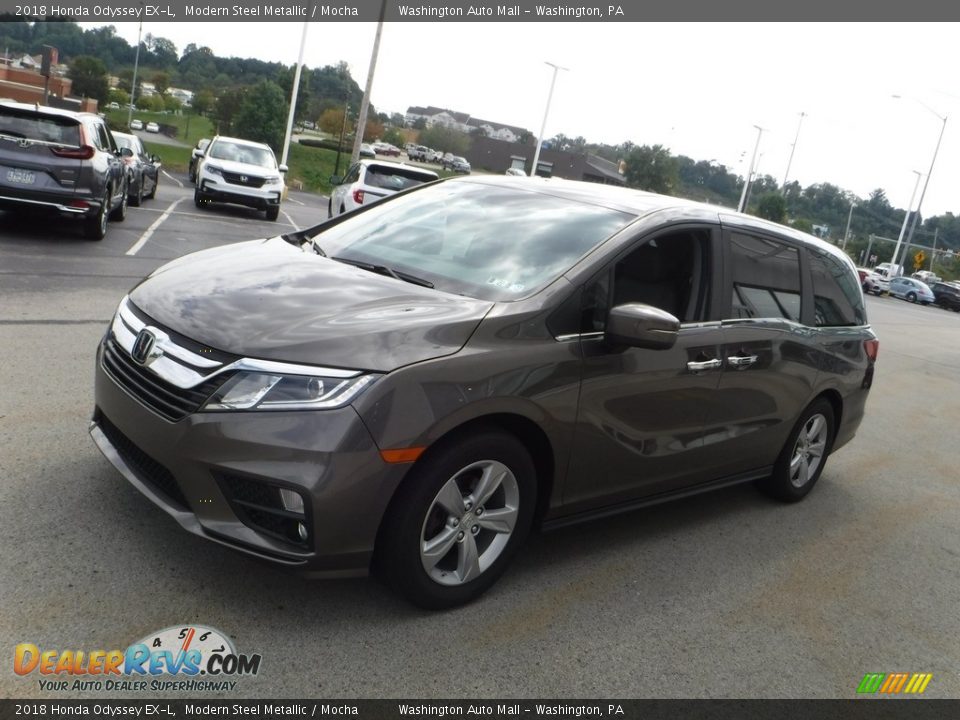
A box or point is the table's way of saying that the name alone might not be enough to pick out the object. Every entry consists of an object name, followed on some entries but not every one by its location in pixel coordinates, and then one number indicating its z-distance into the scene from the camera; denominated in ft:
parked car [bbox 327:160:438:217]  61.82
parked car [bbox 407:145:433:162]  303.27
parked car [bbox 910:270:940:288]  202.59
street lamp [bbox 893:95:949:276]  202.78
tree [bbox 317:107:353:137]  259.80
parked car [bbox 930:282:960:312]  155.53
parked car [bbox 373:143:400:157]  280.59
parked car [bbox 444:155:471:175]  256.11
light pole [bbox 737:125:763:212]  186.03
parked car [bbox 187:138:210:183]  80.96
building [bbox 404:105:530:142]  524.93
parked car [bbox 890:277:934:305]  156.97
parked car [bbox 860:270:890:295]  159.43
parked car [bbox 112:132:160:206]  53.47
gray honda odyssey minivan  10.27
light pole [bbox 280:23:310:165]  123.75
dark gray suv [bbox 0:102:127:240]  35.96
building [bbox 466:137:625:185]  263.29
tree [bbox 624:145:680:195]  244.42
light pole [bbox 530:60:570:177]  189.78
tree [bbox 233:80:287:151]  194.18
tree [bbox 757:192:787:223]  225.39
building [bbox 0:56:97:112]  186.19
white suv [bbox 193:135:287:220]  66.08
